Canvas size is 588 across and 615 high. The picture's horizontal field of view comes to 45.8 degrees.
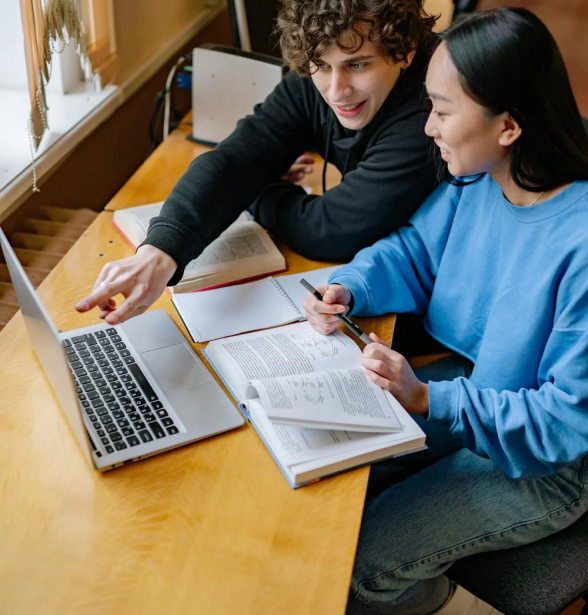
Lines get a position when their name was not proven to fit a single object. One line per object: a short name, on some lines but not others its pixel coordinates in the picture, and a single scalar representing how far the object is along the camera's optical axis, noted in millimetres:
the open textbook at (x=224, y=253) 1267
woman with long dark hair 950
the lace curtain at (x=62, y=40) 1380
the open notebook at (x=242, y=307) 1144
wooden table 747
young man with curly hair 1135
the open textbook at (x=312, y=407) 894
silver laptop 878
